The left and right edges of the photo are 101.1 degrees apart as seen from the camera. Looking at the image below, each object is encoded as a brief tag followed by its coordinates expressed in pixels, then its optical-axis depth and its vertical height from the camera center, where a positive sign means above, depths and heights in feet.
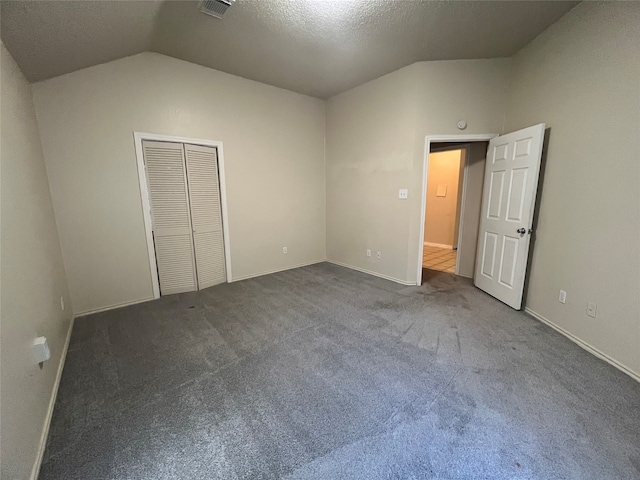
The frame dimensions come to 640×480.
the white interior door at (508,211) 8.95 -0.67
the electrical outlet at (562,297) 8.09 -3.19
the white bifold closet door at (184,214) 10.50 -0.77
